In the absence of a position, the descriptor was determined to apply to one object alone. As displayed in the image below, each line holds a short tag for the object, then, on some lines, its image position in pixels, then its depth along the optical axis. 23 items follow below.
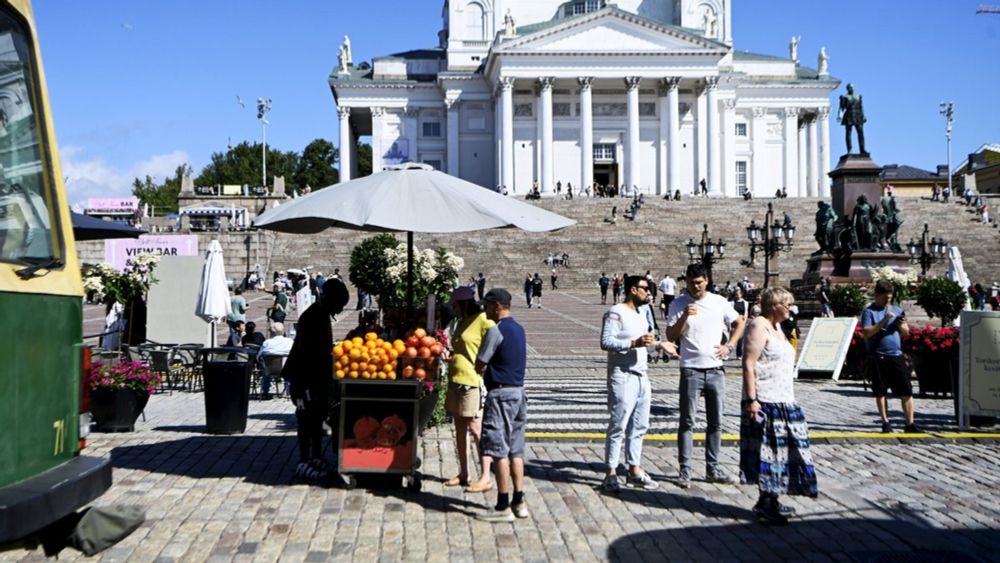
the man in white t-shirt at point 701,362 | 8.01
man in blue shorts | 6.91
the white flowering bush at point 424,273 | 14.58
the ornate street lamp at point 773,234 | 24.47
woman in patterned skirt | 6.74
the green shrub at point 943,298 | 21.92
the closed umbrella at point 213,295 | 16.06
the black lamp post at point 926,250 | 31.44
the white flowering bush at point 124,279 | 16.89
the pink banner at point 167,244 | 37.53
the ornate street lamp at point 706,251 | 26.47
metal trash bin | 10.57
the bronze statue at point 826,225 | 30.41
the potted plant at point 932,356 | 13.62
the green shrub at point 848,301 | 23.77
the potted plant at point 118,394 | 10.77
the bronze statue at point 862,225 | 29.49
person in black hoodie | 8.18
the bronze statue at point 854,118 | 30.62
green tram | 4.62
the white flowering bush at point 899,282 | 24.23
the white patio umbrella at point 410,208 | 8.01
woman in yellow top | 7.70
